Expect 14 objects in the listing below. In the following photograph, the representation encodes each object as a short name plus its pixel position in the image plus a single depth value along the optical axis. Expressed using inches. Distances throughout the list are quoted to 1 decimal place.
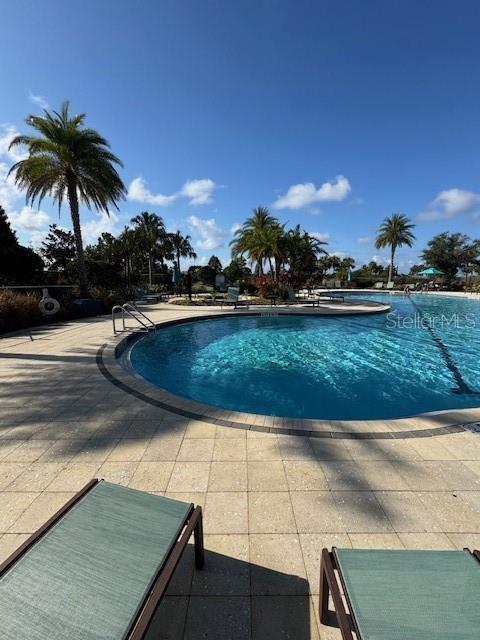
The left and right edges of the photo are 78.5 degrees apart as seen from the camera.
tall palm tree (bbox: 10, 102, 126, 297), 556.1
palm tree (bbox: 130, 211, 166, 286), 1531.7
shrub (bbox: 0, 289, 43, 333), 428.5
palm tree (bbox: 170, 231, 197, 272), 1663.4
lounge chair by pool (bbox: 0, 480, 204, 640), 52.6
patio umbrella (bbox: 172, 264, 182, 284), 1007.0
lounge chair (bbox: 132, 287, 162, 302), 940.3
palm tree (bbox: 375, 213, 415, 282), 1702.8
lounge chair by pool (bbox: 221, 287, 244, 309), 762.2
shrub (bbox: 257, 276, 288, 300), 887.7
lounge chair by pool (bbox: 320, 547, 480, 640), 51.7
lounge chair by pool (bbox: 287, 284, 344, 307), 810.2
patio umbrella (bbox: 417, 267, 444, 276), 1438.2
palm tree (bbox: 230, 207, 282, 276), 1019.9
